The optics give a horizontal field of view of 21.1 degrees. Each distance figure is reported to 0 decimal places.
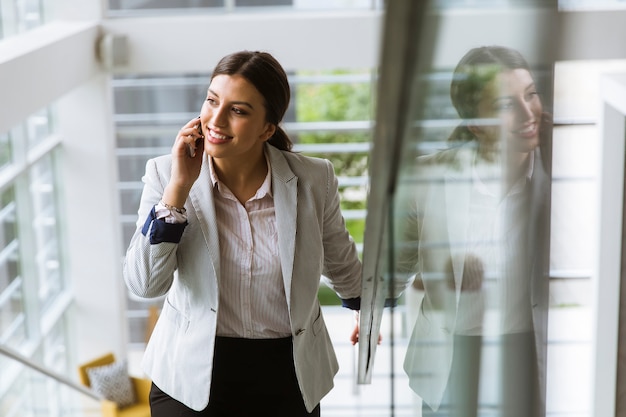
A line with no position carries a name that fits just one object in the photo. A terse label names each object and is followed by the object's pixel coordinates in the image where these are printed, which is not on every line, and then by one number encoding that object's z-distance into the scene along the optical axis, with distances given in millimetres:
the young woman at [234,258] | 3486
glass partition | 1616
